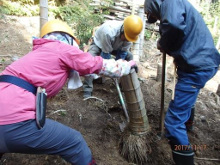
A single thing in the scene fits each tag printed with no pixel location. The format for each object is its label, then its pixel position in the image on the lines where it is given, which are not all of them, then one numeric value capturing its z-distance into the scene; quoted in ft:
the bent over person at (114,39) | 11.46
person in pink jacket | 5.41
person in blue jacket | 7.58
